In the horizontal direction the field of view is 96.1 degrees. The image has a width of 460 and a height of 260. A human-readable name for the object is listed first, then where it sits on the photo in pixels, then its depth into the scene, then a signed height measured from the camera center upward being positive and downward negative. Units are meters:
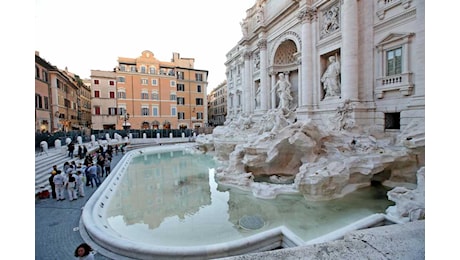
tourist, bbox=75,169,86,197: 6.04 -1.70
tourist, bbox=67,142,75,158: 10.70 -1.08
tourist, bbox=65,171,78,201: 5.72 -1.60
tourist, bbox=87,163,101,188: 7.21 -1.65
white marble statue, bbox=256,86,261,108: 17.91 +2.49
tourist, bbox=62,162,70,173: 7.20 -1.38
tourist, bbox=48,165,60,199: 5.81 -1.58
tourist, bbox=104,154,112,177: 8.96 -1.73
